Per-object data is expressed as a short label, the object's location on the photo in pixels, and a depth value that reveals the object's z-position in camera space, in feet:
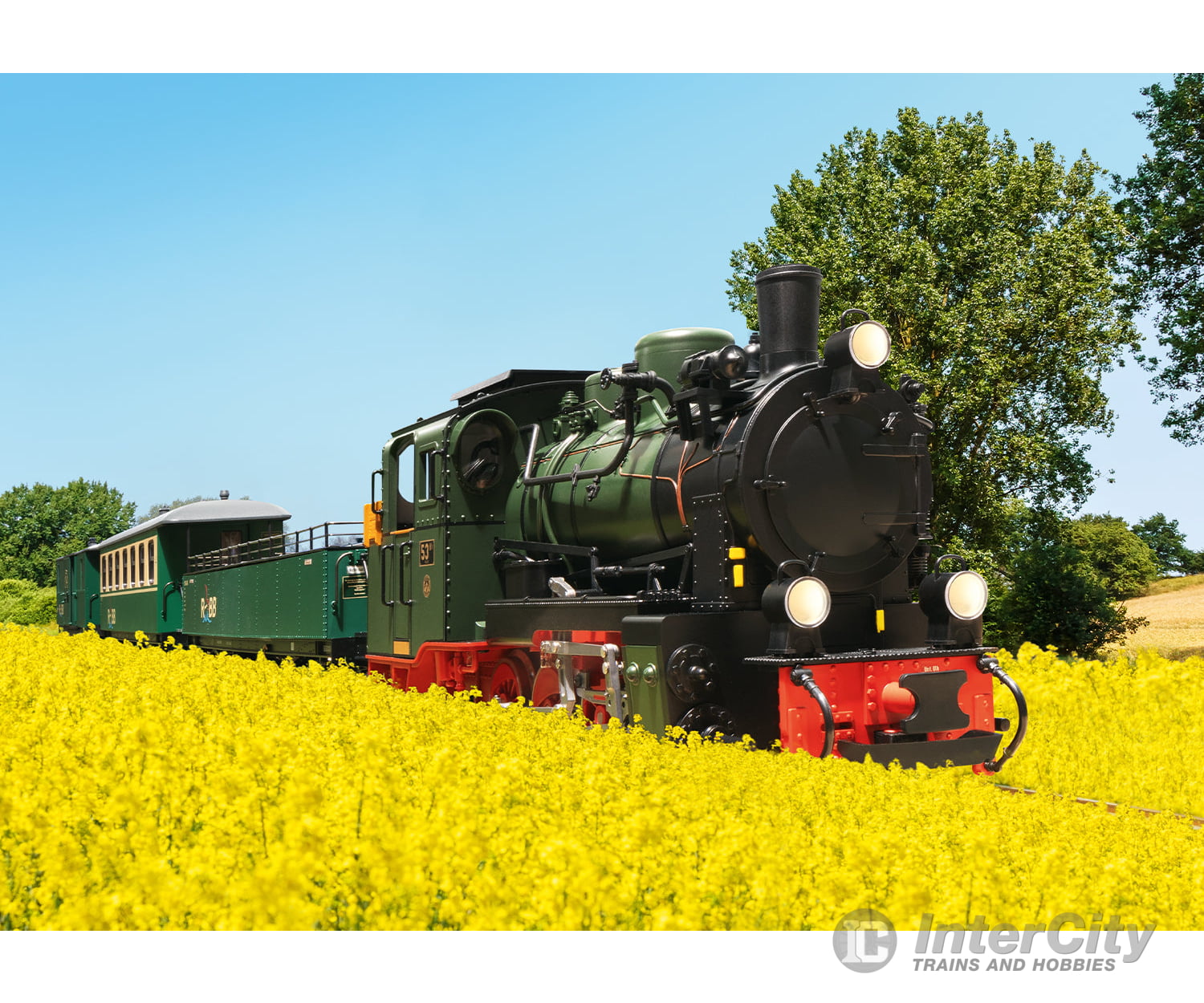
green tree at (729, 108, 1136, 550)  67.36
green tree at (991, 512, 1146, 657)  71.72
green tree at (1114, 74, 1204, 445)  68.49
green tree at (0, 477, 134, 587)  238.68
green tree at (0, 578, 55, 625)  181.47
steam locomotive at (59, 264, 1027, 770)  23.84
